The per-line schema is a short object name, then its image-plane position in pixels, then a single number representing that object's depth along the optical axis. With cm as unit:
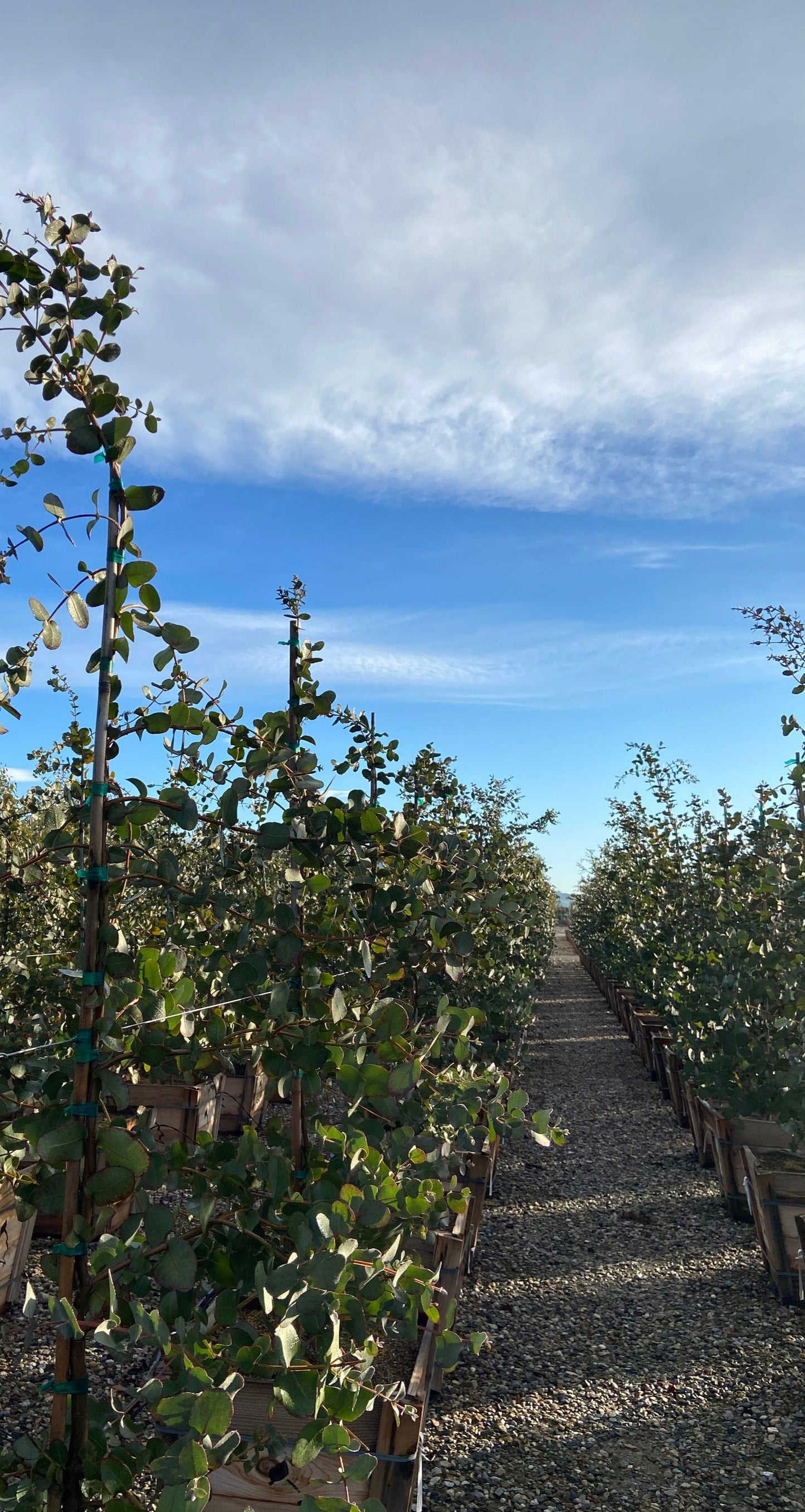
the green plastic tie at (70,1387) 145
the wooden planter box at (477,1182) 466
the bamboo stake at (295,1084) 206
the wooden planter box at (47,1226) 469
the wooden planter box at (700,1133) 680
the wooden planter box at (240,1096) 670
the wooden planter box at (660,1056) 927
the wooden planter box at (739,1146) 559
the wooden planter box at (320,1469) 212
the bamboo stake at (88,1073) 146
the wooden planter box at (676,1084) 812
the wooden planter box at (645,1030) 1026
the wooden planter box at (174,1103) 585
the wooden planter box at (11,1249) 388
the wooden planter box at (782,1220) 443
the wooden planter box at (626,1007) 1249
